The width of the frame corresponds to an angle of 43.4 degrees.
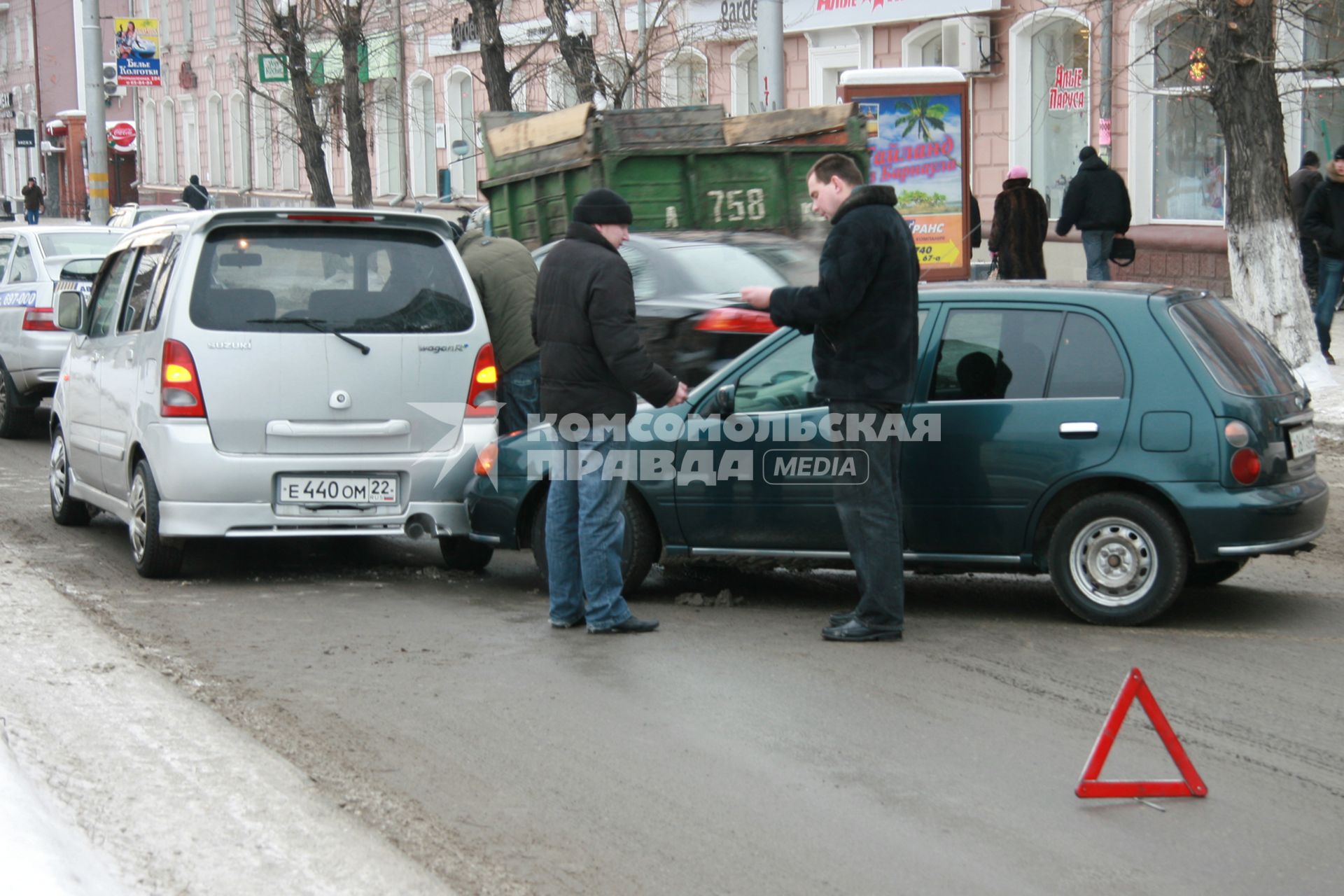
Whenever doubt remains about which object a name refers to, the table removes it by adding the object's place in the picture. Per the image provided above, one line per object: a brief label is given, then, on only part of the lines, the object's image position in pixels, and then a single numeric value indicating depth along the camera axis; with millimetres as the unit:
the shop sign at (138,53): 34250
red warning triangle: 4711
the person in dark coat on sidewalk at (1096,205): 17328
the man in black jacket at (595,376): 6727
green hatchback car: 6613
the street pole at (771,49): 18938
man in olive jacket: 9633
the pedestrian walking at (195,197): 25844
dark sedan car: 9516
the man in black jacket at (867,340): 6520
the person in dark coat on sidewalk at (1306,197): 17891
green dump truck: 14352
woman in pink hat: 17844
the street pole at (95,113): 29938
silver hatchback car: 7742
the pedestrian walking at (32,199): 54594
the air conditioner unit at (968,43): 24609
